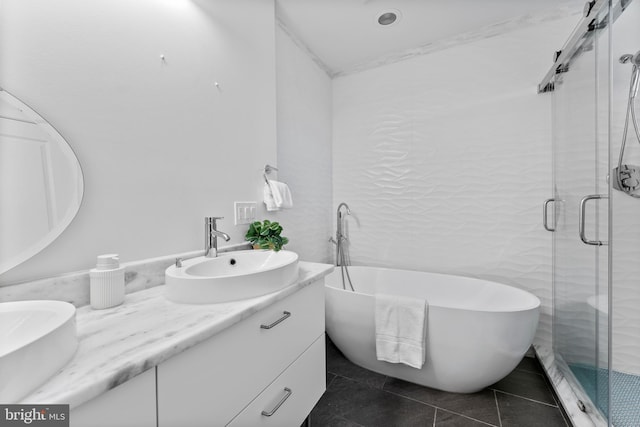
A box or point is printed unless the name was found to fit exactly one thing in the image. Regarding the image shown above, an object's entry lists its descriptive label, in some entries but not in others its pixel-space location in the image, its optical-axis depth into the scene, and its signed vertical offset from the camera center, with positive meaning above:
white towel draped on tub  1.48 -0.70
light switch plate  1.44 -0.01
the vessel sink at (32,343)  0.38 -0.23
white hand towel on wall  1.60 +0.08
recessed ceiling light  1.87 +1.38
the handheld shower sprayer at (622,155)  1.31 +0.25
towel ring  1.64 +0.24
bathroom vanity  0.46 -0.35
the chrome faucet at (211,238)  1.18 -0.13
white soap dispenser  0.77 -0.21
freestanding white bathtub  1.39 -0.71
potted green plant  1.42 -0.14
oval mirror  0.71 +0.08
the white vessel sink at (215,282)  0.79 -0.23
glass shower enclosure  1.28 -0.06
